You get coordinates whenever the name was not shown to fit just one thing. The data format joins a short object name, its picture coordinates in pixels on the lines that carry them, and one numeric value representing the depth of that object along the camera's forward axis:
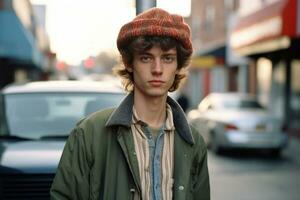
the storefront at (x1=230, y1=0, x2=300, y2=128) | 15.32
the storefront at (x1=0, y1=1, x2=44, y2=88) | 18.06
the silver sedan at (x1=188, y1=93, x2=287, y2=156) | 12.95
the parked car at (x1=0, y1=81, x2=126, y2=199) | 4.54
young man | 2.41
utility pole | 6.30
